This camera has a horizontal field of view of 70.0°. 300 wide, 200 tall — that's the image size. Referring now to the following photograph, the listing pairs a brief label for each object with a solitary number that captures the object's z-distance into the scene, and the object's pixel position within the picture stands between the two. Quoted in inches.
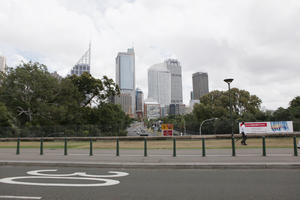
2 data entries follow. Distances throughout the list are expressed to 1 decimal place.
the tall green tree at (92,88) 1850.4
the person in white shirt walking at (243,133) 606.2
